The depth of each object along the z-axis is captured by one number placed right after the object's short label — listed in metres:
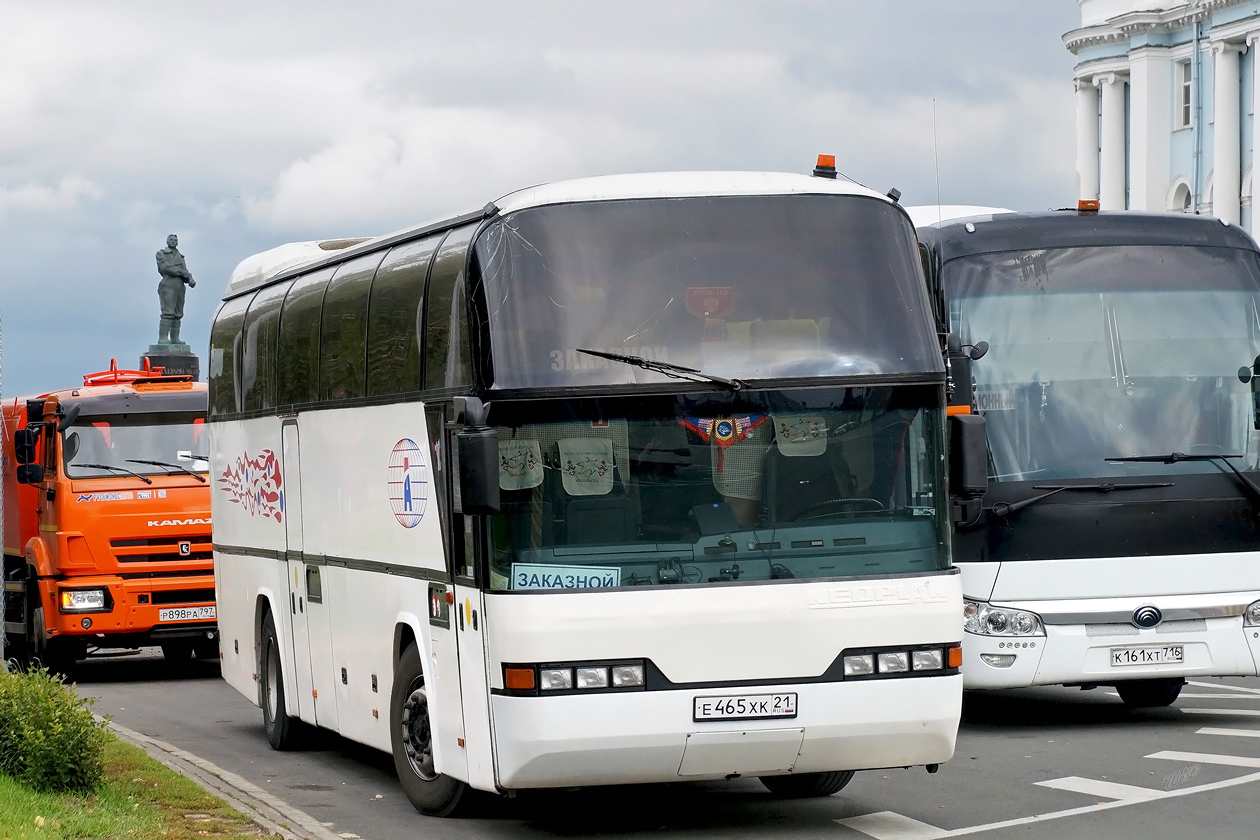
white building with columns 60.47
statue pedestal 46.34
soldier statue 47.53
